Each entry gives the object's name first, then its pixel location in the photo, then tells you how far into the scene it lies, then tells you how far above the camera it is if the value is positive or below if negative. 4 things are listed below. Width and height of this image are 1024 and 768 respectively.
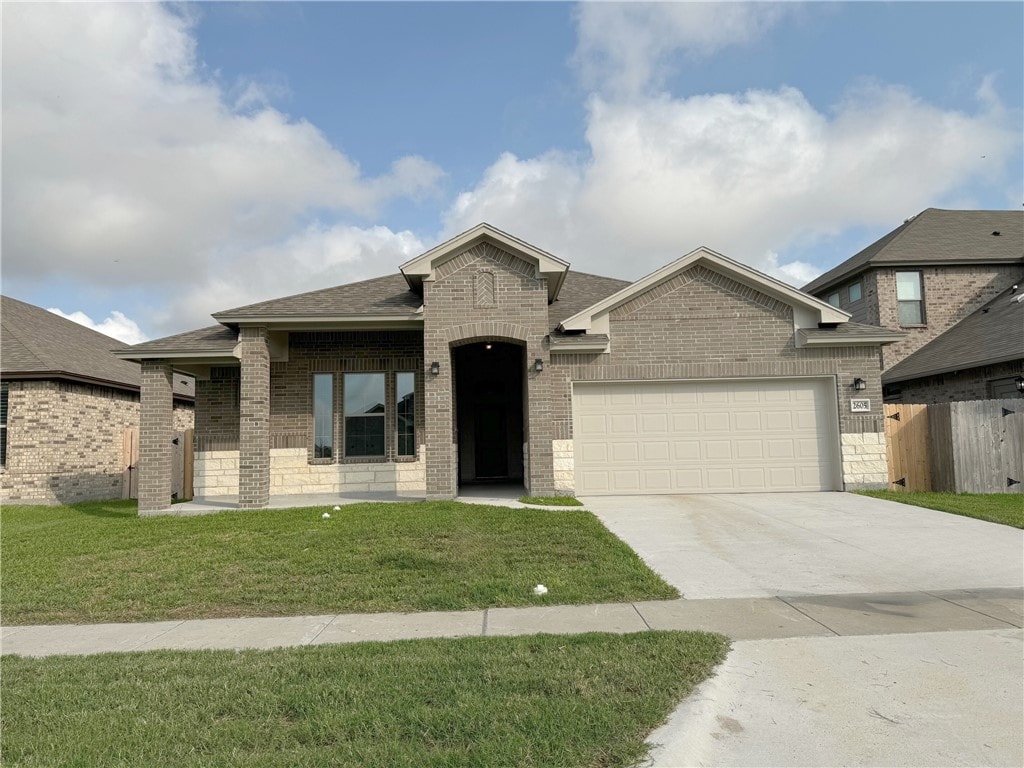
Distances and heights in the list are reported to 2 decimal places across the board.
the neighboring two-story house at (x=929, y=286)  18.59 +4.59
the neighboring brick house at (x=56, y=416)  15.45 +0.76
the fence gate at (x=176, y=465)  15.41 -0.62
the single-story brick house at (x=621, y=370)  12.30 +1.25
